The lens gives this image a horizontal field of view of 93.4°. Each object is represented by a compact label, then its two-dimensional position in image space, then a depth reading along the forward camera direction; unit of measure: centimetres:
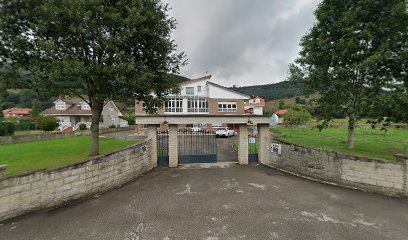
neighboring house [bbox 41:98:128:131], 4112
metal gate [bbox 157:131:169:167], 1345
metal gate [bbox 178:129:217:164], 1420
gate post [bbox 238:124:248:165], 1412
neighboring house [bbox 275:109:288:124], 7379
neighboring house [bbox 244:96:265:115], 6916
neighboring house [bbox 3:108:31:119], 7494
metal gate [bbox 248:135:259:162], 1477
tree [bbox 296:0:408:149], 970
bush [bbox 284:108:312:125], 5156
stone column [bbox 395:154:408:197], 793
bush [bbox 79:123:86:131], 3318
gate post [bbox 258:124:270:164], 1424
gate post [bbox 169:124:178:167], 1318
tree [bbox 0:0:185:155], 755
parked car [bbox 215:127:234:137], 3111
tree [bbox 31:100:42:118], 5380
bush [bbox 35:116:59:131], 2809
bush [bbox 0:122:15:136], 2190
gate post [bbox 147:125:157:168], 1295
